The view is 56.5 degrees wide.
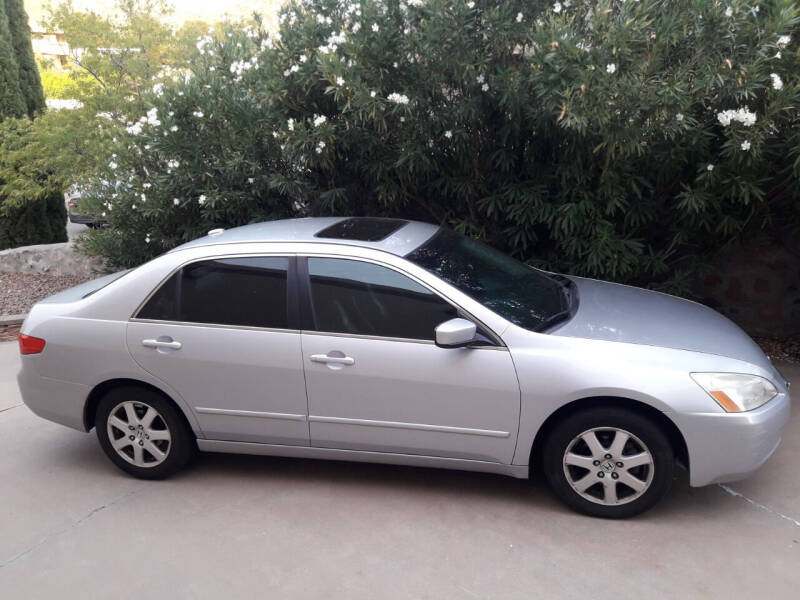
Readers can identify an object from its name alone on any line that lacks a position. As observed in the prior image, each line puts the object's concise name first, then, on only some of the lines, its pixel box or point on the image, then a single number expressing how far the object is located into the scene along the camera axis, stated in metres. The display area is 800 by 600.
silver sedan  3.71
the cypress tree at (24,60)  12.09
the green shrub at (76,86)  9.80
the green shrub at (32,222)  12.22
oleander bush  4.91
